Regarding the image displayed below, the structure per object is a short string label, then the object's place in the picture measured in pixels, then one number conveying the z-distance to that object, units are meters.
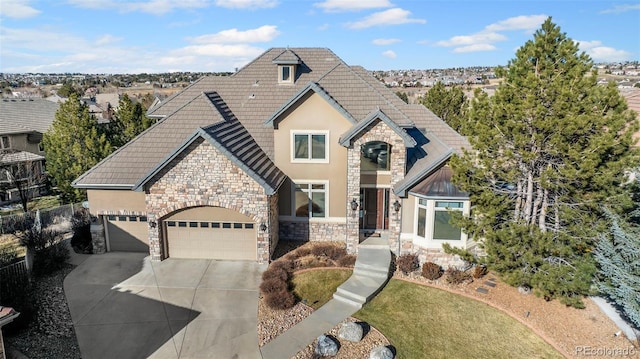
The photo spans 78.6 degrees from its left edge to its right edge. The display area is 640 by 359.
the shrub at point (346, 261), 15.83
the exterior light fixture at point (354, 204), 16.47
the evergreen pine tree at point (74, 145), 22.45
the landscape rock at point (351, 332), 11.10
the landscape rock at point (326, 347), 10.52
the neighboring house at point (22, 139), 28.97
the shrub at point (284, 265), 15.22
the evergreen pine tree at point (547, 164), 10.82
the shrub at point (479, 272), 14.78
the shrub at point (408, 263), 15.23
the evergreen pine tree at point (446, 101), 31.09
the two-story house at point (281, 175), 15.41
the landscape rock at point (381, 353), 10.33
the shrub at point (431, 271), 14.72
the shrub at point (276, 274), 14.40
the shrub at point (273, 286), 13.57
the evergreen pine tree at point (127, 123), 29.83
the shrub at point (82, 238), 17.36
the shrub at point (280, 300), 12.83
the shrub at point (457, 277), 14.38
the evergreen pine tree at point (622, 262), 10.62
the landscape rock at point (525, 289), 13.69
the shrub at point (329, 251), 16.45
